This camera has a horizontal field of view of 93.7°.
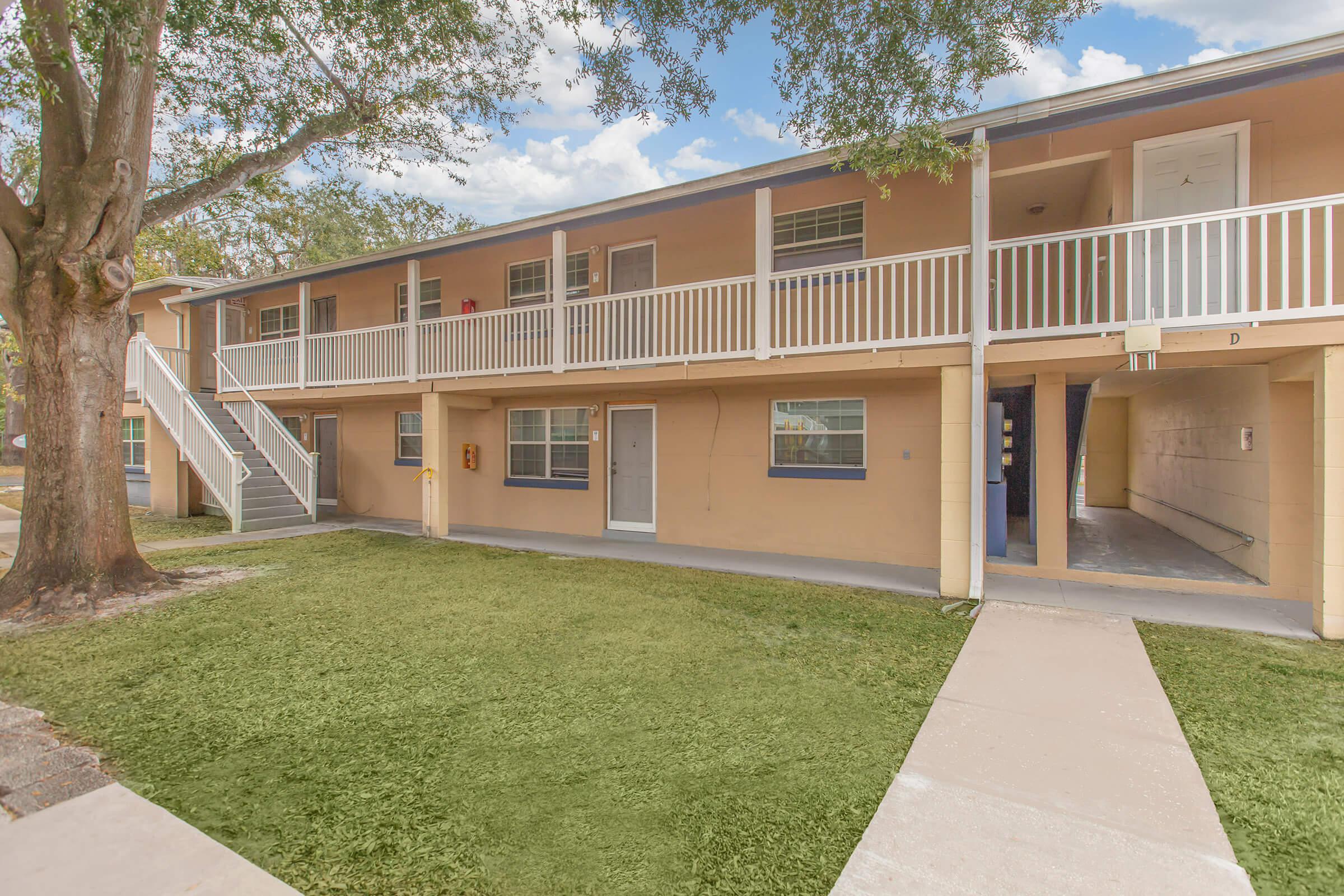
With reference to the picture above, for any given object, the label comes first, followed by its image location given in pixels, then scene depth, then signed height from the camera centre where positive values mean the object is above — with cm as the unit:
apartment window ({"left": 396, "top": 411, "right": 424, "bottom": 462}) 1267 +11
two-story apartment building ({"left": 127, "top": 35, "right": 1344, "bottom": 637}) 591 +92
